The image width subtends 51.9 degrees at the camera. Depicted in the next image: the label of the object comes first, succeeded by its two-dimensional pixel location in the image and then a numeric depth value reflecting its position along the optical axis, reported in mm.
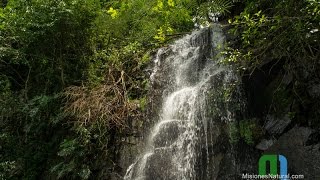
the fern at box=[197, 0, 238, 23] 6887
